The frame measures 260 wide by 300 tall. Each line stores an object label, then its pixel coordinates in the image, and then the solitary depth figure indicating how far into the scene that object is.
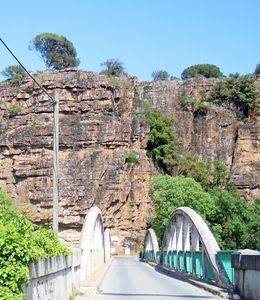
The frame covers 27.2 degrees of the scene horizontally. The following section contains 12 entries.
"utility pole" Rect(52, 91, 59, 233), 16.48
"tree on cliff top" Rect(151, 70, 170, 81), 93.51
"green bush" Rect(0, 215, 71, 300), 6.12
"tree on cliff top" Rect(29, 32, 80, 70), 82.25
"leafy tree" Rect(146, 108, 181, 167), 66.75
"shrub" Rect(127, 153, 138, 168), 64.12
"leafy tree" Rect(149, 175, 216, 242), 52.00
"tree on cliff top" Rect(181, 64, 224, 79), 102.25
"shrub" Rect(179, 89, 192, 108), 71.06
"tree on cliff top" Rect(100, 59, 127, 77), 77.62
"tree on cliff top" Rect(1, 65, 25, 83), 73.93
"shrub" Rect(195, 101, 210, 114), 69.56
